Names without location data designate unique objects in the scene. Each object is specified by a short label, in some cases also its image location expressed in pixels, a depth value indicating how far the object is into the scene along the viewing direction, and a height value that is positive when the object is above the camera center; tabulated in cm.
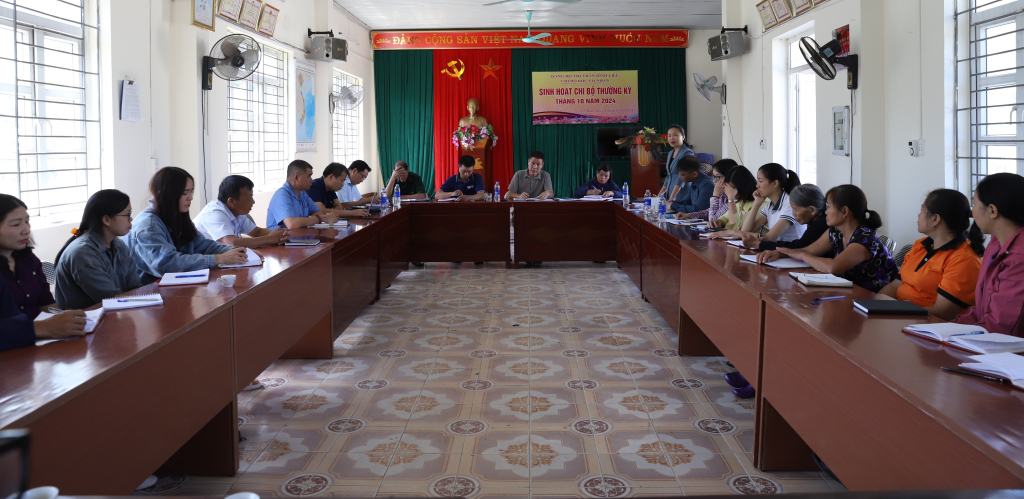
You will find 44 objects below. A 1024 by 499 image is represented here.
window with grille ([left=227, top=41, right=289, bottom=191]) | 686 +104
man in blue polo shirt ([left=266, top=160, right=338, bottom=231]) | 483 +15
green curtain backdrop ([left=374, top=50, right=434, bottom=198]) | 1141 +183
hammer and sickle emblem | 1134 +242
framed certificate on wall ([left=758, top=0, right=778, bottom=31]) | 688 +197
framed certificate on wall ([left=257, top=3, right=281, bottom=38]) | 686 +199
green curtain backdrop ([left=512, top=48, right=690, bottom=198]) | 1123 +189
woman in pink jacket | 207 -12
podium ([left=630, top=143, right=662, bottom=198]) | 1032 +71
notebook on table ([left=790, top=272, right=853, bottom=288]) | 264 -24
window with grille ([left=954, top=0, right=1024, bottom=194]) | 407 +75
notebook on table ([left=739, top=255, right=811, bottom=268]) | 311 -20
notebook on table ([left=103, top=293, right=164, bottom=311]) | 228 -25
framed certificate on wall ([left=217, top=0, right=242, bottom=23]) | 604 +187
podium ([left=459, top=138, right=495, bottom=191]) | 1104 +98
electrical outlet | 482 +46
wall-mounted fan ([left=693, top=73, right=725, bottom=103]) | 820 +153
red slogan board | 1102 +282
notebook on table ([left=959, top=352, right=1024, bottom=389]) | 150 -33
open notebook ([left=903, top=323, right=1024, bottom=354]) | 173 -31
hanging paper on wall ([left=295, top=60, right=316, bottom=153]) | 810 +135
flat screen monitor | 1130 +123
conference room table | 141 -40
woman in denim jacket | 312 -4
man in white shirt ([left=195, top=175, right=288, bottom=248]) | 386 +6
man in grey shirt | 729 +39
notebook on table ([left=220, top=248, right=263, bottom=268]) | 322 -16
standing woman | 646 +58
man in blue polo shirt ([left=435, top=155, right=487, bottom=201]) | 733 +40
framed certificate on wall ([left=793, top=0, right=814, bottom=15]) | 624 +187
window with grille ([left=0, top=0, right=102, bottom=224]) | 390 +72
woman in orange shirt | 251 -16
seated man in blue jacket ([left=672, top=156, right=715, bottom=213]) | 564 +27
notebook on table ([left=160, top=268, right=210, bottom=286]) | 273 -20
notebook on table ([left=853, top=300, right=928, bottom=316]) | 218 -28
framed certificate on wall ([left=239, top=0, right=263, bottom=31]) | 647 +194
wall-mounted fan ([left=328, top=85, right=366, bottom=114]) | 902 +159
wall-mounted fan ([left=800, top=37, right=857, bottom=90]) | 541 +121
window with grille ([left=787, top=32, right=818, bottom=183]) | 684 +99
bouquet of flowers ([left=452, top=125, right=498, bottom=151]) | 1097 +133
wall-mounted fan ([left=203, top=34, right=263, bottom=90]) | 565 +131
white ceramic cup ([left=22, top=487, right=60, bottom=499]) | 87 -32
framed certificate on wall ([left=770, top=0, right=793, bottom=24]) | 663 +194
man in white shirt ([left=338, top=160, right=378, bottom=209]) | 666 +36
